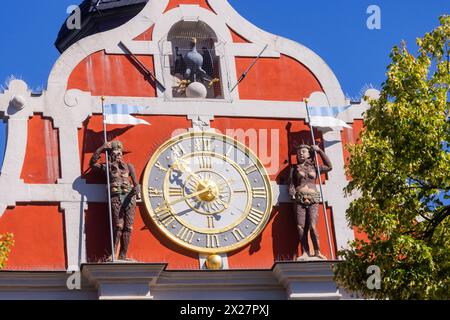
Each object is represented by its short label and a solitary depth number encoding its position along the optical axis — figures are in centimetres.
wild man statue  2244
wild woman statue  2297
